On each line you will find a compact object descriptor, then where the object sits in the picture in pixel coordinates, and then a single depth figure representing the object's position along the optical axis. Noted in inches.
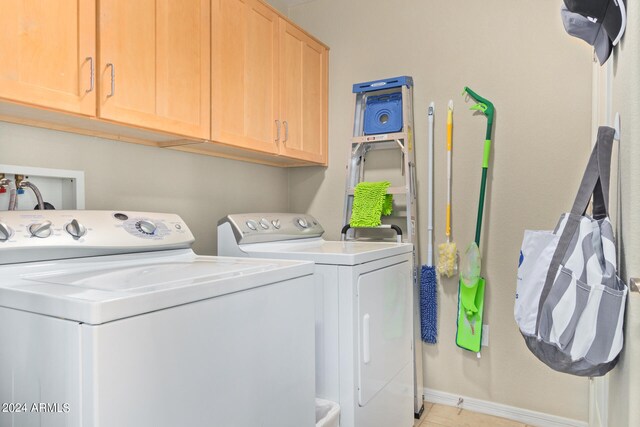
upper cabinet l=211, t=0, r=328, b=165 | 76.0
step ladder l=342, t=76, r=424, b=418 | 97.7
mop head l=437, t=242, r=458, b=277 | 95.1
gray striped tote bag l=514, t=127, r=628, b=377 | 37.0
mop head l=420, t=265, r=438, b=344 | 97.7
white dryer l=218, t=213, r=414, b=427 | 63.5
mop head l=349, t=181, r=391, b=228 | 98.5
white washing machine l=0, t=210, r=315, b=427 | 29.7
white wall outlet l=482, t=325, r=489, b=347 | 94.8
